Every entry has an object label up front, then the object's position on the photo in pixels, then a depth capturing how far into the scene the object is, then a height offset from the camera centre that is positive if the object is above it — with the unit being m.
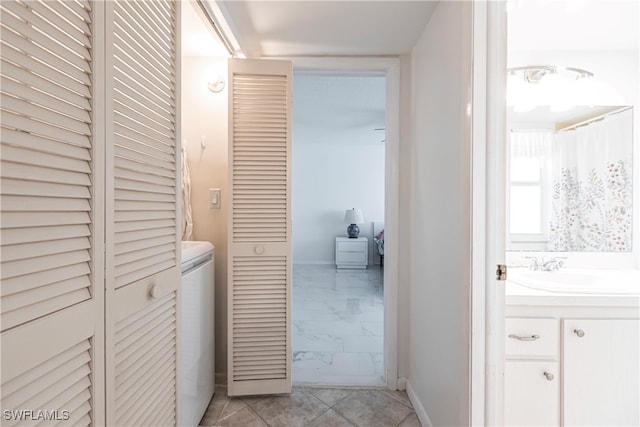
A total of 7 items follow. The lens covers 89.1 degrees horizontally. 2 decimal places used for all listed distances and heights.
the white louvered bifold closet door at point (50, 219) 0.56 -0.02
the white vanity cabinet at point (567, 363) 1.45 -0.67
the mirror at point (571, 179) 2.04 +0.22
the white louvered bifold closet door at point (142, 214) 0.85 -0.01
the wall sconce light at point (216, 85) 2.21 +0.87
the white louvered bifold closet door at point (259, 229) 2.04 -0.11
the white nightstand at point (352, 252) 6.55 -0.80
